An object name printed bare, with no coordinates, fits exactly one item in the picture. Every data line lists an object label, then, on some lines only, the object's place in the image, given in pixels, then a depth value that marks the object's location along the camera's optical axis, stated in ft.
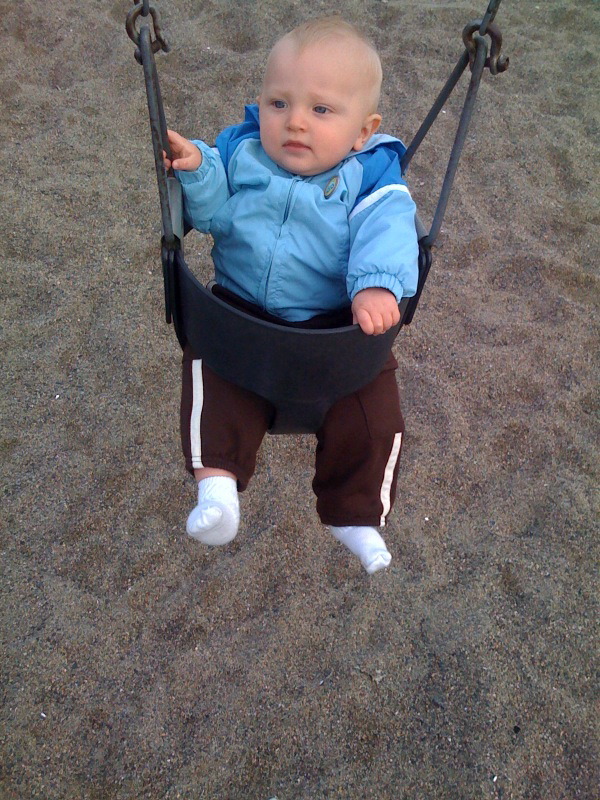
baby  3.67
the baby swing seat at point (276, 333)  3.08
